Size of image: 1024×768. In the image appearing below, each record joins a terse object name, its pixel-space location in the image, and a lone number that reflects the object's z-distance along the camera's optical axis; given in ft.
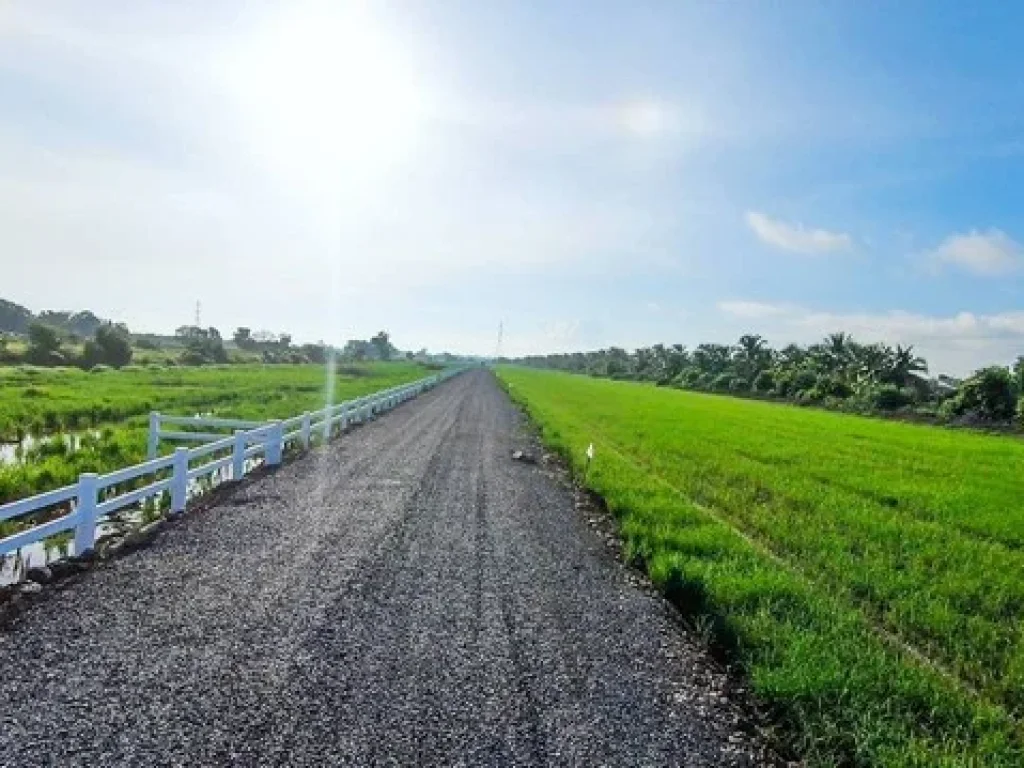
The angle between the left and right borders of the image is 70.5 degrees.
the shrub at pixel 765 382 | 278.46
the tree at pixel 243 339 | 575.58
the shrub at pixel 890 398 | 194.84
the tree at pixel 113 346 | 247.29
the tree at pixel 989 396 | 157.99
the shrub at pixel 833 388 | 226.30
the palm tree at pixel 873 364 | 228.02
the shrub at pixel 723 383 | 312.91
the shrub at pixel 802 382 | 249.55
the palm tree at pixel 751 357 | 313.98
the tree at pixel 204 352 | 311.68
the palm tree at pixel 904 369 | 224.74
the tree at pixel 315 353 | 511.40
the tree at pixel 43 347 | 228.43
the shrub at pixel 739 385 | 301.32
